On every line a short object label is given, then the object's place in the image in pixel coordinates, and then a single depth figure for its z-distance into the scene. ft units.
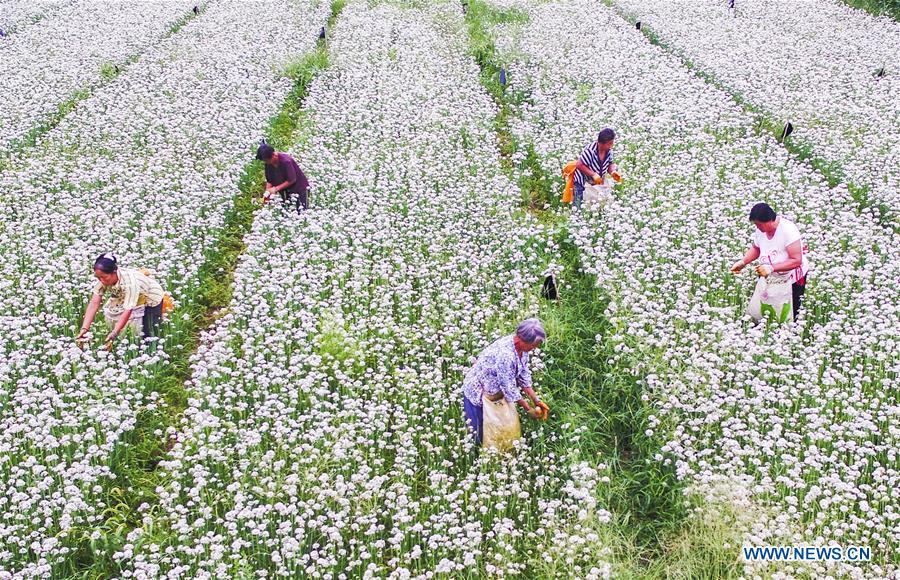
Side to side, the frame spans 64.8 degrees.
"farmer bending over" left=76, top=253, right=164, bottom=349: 26.11
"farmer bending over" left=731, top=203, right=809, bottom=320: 26.14
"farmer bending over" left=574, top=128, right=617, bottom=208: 36.29
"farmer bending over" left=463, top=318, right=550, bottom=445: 21.29
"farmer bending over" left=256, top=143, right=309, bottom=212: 37.99
